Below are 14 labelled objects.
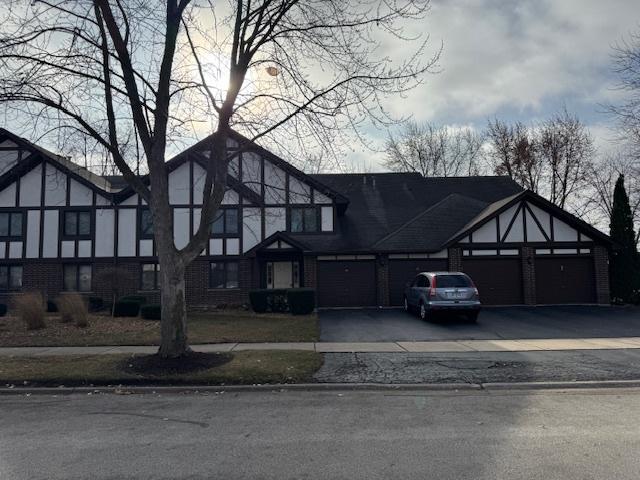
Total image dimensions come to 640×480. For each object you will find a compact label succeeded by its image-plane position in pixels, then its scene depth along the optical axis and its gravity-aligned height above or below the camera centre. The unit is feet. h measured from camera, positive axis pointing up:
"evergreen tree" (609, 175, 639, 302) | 69.92 +3.12
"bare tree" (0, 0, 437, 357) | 31.55 +11.71
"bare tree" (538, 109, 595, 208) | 110.73 +27.70
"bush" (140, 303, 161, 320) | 56.80 -3.97
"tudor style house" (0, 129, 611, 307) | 69.87 +5.12
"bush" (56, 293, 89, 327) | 50.16 -3.29
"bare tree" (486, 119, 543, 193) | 116.88 +29.34
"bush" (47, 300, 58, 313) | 66.59 -3.61
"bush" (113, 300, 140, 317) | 60.75 -3.68
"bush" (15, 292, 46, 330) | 48.14 -3.21
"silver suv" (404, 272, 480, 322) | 51.16 -2.16
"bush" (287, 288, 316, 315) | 60.18 -3.04
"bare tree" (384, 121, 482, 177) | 133.28 +32.75
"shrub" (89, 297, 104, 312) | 68.44 -3.50
